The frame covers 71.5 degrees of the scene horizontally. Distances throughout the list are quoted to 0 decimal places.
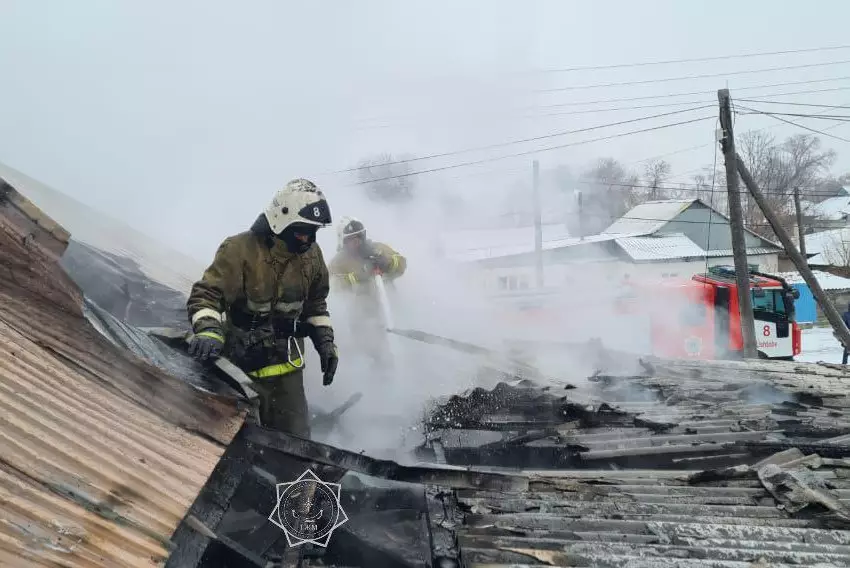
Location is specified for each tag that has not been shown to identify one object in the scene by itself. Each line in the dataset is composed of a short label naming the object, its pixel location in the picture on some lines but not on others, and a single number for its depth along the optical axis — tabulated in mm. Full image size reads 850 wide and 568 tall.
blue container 22131
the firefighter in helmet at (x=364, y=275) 6262
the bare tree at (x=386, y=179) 15427
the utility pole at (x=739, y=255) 11188
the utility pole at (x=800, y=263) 10844
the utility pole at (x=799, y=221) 25328
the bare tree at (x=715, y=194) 50159
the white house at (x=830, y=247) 35781
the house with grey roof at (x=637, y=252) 24281
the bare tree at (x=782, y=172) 43281
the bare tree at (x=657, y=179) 50312
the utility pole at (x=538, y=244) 22156
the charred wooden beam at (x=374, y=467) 2303
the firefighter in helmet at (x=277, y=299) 3211
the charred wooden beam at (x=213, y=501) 1740
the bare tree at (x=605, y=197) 34594
